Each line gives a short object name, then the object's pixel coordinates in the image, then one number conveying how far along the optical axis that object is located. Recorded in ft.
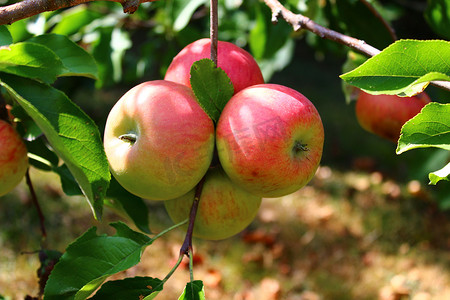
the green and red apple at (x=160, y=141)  2.62
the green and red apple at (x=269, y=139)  2.62
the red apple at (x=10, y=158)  2.81
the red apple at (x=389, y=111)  3.00
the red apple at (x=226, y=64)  2.79
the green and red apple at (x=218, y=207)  2.74
